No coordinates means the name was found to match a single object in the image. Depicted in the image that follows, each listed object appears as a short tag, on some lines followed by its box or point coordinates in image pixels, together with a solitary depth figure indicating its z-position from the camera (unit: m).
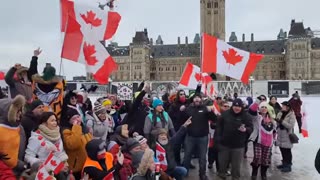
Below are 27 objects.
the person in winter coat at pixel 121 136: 4.83
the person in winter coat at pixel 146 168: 3.63
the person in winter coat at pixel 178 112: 7.90
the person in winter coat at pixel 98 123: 5.23
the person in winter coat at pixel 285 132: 7.88
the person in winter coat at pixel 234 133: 6.38
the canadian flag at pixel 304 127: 10.80
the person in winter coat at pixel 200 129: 6.74
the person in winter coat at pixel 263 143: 7.02
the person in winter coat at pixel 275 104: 9.65
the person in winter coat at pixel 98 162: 3.63
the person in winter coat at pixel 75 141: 4.30
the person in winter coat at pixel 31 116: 4.26
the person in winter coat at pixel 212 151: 8.06
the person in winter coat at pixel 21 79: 5.58
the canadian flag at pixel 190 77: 12.20
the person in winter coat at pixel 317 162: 3.35
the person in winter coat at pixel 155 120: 6.41
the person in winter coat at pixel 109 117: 5.97
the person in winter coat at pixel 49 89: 4.96
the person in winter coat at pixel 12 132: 3.46
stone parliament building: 80.88
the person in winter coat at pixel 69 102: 4.97
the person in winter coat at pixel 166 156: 4.71
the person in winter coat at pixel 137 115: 6.41
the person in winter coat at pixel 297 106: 11.69
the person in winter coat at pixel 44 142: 3.78
